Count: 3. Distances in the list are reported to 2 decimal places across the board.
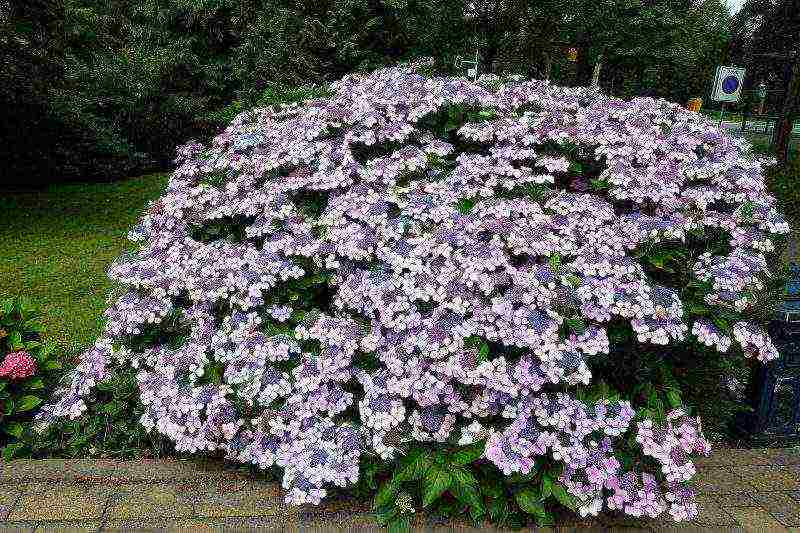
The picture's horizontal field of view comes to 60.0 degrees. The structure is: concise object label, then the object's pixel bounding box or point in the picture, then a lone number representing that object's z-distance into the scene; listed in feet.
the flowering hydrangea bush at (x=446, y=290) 9.39
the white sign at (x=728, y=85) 61.00
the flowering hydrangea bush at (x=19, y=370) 11.54
